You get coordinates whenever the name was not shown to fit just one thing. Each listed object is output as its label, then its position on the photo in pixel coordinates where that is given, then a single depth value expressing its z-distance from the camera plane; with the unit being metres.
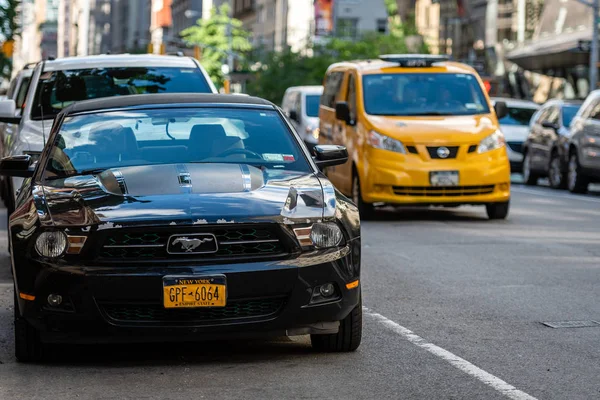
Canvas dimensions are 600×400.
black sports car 7.03
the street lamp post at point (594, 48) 43.22
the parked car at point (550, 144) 26.14
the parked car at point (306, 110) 29.86
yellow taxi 17.28
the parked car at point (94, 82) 13.29
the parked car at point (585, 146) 24.05
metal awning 46.12
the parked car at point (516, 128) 31.66
